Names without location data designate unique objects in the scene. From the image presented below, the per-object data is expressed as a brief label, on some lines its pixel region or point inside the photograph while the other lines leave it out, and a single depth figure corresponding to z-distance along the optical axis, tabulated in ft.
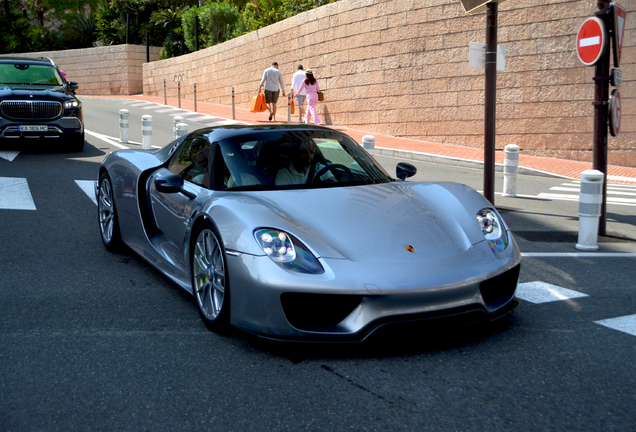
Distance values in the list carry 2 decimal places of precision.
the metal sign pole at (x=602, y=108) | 21.50
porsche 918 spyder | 10.66
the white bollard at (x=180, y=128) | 40.16
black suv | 39.29
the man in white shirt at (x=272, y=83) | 67.56
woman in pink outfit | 64.03
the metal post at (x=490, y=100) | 26.07
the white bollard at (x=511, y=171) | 30.55
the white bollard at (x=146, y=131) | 43.34
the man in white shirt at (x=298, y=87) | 64.54
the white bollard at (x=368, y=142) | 34.42
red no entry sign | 21.33
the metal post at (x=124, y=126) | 47.85
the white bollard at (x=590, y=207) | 20.02
